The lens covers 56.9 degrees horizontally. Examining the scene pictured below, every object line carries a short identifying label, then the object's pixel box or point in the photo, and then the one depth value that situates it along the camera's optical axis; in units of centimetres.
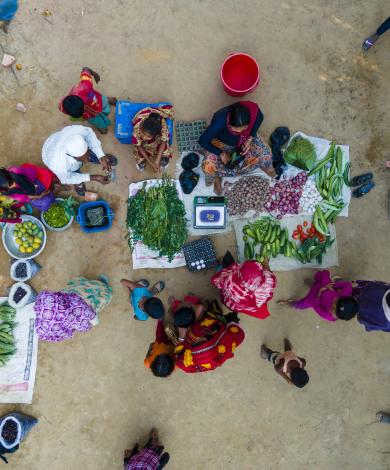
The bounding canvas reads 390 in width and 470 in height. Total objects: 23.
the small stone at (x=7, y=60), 469
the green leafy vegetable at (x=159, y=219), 444
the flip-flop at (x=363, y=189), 463
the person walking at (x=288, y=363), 387
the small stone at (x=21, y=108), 470
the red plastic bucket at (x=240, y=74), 452
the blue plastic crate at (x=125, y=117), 451
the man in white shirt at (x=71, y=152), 388
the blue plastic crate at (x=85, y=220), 453
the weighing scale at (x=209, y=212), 461
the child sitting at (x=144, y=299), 383
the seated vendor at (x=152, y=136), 386
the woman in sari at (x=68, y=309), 360
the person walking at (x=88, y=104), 359
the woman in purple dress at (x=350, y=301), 375
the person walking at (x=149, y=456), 416
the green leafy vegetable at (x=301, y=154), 455
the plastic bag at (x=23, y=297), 452
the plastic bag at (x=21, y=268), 452
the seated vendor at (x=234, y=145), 366
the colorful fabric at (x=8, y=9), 434
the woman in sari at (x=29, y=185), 371
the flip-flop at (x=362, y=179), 458
